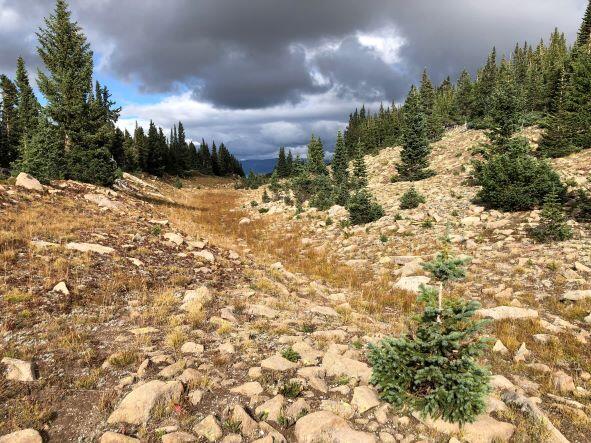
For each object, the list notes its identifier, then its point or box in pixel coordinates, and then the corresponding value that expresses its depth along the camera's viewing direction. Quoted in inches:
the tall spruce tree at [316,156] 1790.1
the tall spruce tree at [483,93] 2415.5
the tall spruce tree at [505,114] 1064.5
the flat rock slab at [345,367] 249.1
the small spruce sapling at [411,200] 846.5
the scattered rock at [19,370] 220.7
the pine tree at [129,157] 2518.9
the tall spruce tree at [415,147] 1299.2
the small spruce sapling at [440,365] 195.0
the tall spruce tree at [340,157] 1889.8
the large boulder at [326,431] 188.4
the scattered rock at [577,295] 390.3
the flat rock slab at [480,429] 193.5
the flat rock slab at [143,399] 195.5
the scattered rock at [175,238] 588.7
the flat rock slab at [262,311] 358.9
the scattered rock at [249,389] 225.8
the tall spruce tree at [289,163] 2998.3
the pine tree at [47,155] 964.6
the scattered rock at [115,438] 177.8
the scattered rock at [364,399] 215.2
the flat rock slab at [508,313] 370.9
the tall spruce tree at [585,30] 2605.8
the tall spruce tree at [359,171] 1511.1
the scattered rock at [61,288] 344.1
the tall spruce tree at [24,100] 2090.3
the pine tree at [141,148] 2842.0
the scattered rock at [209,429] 187.5
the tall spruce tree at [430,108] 2289.7
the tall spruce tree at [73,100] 970.7
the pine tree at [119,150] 2341.3
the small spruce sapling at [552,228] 550.6
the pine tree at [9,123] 2144.4
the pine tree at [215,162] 4348.9
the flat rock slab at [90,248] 460.7
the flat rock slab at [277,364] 255.4
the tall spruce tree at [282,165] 3051.9
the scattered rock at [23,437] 172.3
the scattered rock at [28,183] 731.4
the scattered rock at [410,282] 468.4
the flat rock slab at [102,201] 779.0
